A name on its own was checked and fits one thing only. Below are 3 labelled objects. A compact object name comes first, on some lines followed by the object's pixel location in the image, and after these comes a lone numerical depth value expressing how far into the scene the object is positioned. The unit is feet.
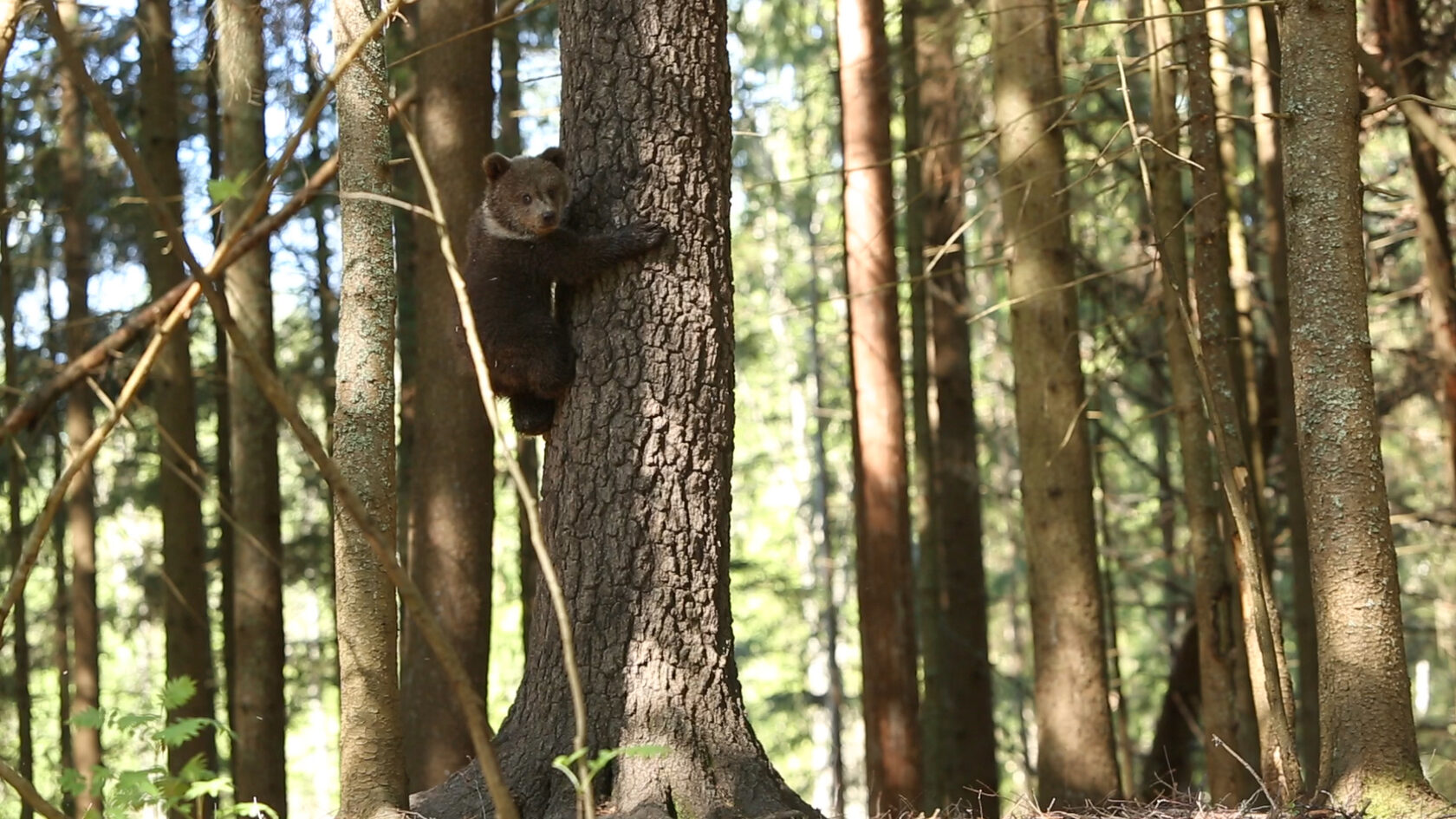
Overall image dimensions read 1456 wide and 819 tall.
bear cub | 35.53
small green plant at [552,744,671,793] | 19.37
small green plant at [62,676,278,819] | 22.06
